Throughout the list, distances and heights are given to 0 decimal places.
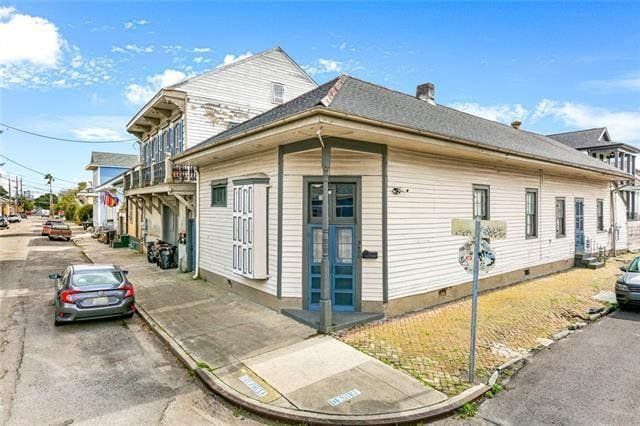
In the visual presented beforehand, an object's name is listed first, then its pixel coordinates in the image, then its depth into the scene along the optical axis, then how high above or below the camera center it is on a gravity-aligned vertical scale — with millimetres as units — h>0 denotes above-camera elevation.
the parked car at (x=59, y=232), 29016 -1485
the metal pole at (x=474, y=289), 5012 -1090
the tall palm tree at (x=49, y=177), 95444 +10054
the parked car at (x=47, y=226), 30709 -1095
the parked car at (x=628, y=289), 8781 -1943
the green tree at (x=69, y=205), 65069 +1741
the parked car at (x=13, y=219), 59819 -823
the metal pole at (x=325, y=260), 7176 -978
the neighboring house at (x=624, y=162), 20500 +3034
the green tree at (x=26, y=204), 107112 +3211
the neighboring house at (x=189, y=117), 13953 +4356
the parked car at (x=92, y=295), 7520 -1771
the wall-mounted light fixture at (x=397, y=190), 8188 +524
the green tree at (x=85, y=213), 50719 +125
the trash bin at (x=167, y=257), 14648 -1816
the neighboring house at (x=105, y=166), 43719 +6000
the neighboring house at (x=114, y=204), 25391 +613
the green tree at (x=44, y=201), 131625 +4938
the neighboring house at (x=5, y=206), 75644 +1764
